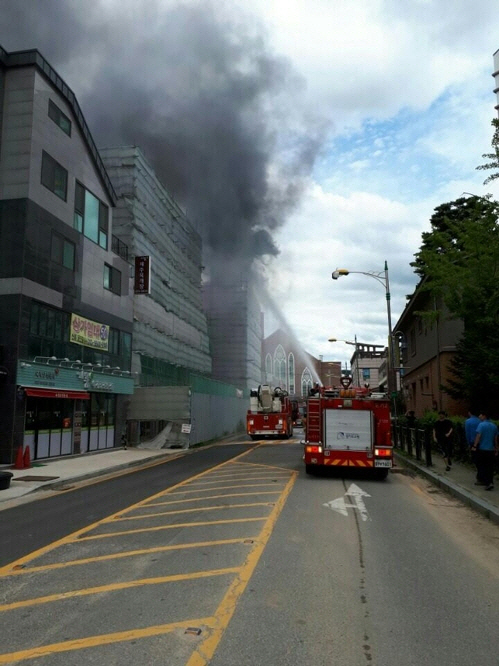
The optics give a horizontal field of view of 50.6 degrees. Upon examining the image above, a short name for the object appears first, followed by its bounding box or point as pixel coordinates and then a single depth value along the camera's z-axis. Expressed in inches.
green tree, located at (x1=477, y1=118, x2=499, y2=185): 394.6
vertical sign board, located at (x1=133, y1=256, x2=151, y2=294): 1109.7
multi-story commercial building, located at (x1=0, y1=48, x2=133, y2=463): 677.3
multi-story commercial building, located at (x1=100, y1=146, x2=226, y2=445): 1013.8
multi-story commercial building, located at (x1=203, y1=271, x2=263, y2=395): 2146.9
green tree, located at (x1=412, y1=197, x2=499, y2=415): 507.2
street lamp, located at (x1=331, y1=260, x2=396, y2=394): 865.5
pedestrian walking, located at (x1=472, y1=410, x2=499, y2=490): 419.5
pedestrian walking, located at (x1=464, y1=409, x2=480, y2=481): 473.7
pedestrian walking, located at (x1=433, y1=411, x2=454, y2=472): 549.6
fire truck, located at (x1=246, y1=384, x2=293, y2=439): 1226.6
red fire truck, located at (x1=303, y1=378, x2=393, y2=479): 502.6
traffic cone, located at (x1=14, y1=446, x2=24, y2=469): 617.9
